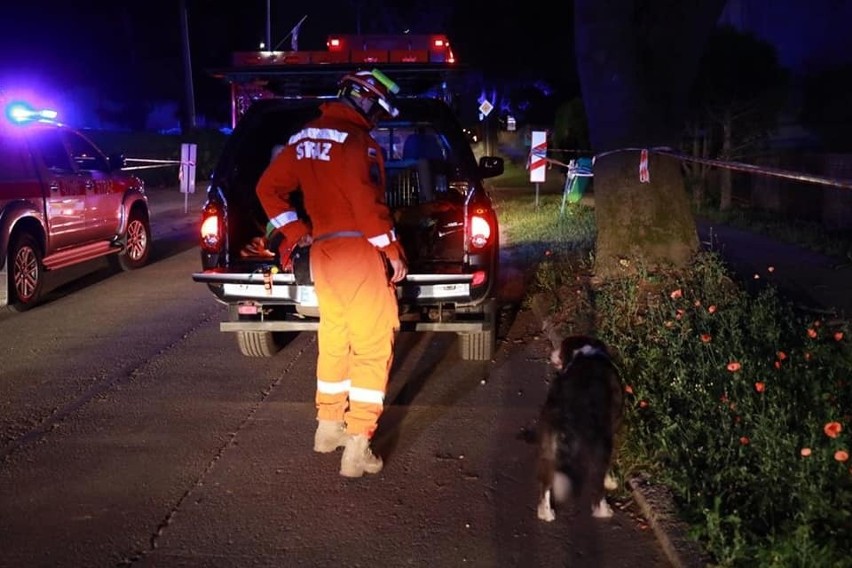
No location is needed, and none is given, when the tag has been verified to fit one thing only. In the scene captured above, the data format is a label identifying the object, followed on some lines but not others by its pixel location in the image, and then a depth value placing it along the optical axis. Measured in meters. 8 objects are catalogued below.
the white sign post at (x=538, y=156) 15.12
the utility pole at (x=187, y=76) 29.86
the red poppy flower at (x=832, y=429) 3.59
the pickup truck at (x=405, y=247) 5.75
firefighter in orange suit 4.30
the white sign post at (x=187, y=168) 17.81
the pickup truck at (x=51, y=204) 8.69
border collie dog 3.85
